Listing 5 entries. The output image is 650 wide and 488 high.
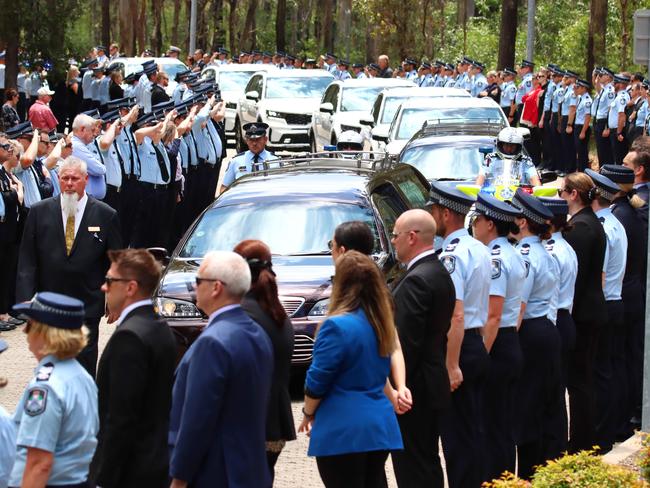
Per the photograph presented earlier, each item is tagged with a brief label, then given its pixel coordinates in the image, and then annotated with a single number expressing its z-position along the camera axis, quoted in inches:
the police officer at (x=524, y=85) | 2027.6
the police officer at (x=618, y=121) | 1658.7
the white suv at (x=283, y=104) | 1872.1
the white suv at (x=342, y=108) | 1649.2
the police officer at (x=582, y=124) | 1759.3
